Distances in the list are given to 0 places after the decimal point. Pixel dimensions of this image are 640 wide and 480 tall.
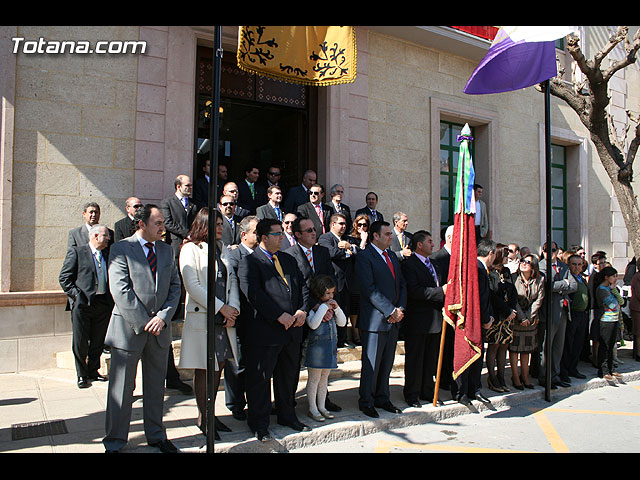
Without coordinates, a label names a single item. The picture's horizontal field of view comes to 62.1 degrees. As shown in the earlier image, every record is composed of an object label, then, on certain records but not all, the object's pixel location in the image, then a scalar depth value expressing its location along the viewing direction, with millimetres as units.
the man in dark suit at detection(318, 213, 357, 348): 7371
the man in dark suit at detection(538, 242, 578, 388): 7480
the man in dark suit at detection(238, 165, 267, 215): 9000
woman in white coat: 4754
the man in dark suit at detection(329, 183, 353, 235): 8945
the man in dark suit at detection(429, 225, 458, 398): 6746
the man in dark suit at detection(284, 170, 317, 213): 9062
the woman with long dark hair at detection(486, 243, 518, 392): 6930
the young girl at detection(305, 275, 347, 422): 5438
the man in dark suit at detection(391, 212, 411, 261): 8219
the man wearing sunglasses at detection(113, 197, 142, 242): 7074
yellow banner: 6094
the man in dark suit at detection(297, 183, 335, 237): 8539
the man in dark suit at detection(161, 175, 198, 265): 7387
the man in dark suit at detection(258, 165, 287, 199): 9289
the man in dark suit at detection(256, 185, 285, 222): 8008
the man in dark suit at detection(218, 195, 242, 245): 7027
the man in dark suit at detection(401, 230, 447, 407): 6273
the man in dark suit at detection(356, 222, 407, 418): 5809
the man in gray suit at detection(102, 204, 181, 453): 4316
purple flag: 6707
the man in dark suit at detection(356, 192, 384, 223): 9195
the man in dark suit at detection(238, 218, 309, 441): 4984
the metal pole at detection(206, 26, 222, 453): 3900
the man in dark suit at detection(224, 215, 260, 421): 5301
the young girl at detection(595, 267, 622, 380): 8102
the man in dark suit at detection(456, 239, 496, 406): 6285
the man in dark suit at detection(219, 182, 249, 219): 7195
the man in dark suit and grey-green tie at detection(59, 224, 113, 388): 6547
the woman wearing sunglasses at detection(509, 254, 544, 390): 7145
